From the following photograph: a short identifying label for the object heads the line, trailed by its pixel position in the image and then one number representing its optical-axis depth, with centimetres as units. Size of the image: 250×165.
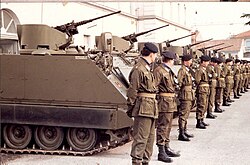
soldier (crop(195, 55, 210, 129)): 1009
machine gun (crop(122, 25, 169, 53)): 1456
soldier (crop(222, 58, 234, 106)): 1509
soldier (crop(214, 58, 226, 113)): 1301
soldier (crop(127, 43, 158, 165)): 581
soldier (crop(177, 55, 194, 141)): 870
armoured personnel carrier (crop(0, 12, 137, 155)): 741
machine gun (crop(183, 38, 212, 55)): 1887
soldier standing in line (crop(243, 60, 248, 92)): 2111
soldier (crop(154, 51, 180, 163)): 708
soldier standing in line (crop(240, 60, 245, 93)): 1959
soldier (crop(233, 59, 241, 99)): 1789
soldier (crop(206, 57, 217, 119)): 1170
